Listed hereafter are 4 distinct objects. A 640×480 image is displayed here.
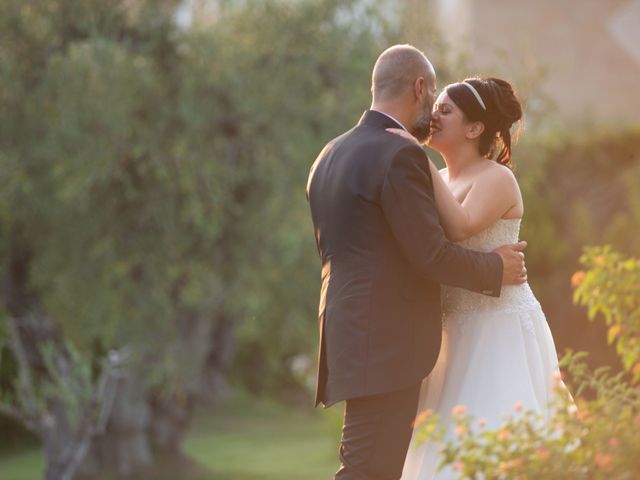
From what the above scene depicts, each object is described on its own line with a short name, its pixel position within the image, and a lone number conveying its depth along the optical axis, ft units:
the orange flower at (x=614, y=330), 34.68
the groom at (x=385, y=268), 27.51
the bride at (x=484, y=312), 30.23
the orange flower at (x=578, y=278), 34.17
